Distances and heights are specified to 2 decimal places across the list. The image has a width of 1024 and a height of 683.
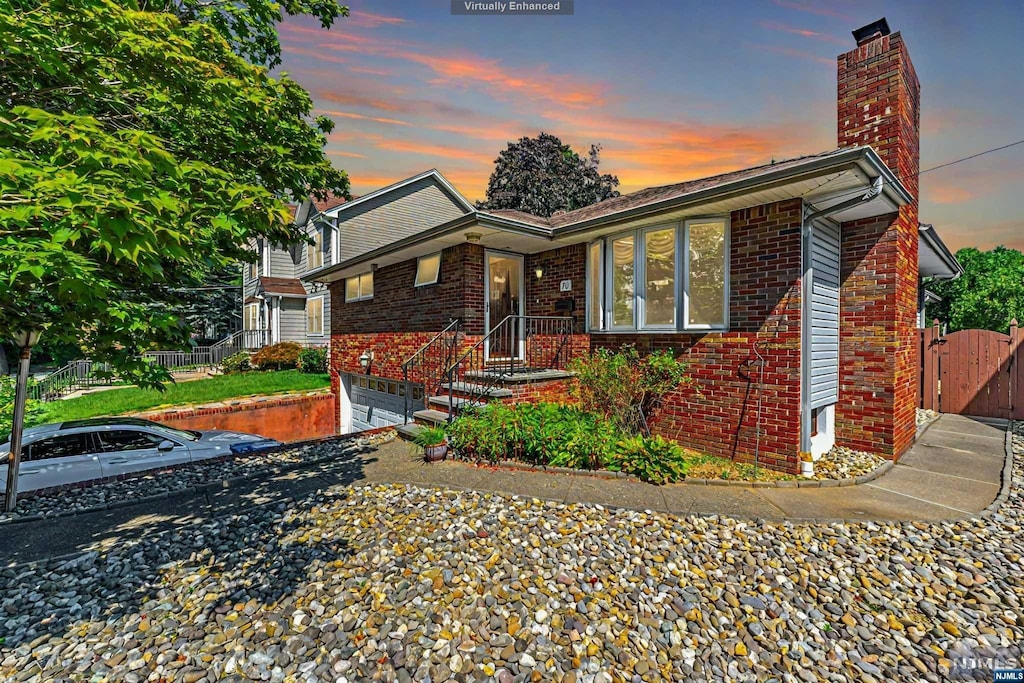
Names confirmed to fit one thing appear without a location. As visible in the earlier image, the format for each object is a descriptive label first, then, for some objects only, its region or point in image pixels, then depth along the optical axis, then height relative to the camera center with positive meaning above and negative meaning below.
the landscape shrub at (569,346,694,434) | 6.30 -0.81
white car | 5.38 -1.76
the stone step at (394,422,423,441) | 6.98 -1.76
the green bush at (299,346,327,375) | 17.80 -1.28
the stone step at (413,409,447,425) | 7.06 -1.53
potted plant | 5.81 -1.68
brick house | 5.32 +0.69
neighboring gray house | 18.23 +4.21
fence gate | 8.34 -0.87
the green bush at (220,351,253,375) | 18.09 -1.47
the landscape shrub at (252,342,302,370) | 18.52 -1.15
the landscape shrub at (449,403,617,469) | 5.38 -1.47
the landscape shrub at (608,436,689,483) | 4.93 -1.61
